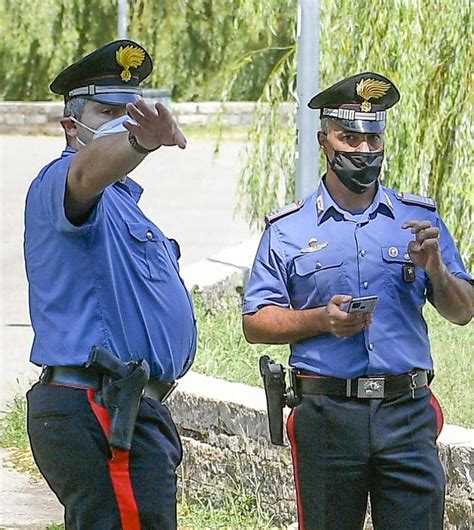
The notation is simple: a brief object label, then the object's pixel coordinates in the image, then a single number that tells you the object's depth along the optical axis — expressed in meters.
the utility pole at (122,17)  44.84
